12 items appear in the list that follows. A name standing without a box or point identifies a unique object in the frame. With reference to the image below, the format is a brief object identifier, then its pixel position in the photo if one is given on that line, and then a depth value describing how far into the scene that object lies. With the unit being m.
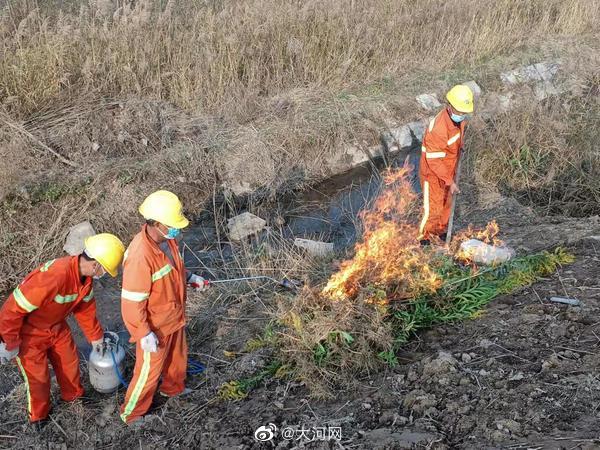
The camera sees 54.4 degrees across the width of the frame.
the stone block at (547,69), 10.54
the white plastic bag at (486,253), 5.11
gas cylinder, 4.47
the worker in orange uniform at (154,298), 3.80
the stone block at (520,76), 10.38
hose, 4.48
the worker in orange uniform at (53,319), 3.92
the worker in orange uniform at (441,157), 5.85
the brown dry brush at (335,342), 4.08
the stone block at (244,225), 7.18
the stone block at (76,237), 6.76
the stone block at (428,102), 9.68
